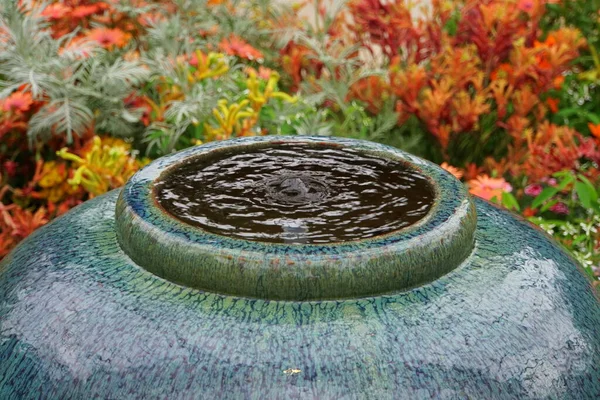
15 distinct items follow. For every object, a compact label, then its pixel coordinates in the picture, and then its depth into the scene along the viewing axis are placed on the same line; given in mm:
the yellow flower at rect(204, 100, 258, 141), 2680
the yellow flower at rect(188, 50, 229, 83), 2932
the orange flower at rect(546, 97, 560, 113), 3532
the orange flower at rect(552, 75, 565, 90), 3441
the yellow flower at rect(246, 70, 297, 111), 2871
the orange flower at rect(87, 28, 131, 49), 3182
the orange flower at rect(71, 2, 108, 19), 3357
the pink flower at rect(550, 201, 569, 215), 2936
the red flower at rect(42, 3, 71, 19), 3047
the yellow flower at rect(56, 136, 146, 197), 2580
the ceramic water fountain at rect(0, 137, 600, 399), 1284
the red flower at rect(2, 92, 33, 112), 2791
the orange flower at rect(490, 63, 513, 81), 3449
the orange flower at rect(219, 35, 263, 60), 3432
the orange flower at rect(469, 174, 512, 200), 2627
